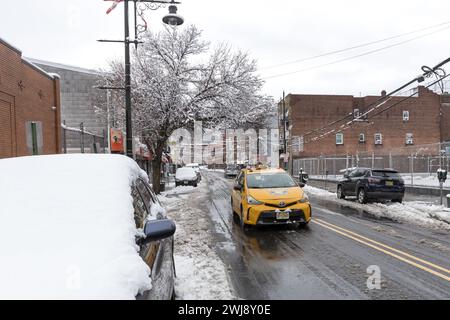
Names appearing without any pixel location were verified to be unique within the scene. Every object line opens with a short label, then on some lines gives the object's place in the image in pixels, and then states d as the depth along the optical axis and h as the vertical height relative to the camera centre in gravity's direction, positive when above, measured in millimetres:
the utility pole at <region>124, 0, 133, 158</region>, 12625 +2154
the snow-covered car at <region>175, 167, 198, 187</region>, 31578 -2207
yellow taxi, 9367 -1282
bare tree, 18172 +3163
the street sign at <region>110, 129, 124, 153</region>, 13359 +433
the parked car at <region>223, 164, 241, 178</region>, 50341 -2567
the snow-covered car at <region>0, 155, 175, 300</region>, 2191 -573
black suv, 15758 -1508
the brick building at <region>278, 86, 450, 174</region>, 55562 +3736
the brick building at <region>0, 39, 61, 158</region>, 11883 +1831
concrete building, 26141 +3784
